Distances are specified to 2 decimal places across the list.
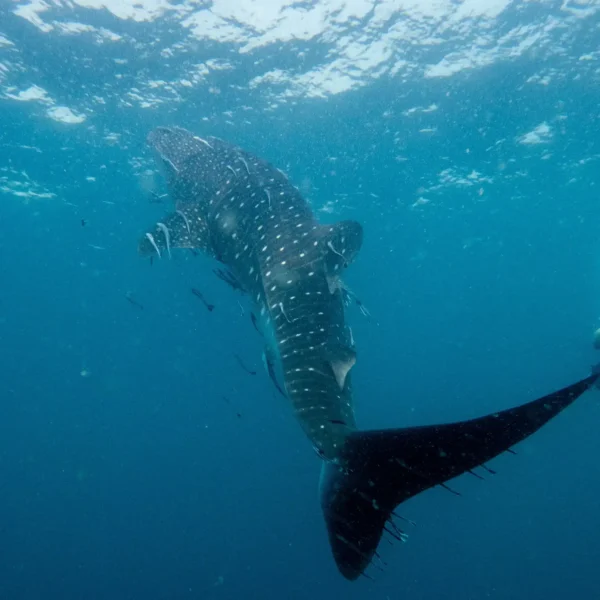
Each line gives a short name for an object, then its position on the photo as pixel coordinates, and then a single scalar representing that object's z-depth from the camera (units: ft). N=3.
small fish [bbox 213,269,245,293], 24.52
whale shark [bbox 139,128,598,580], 9.80
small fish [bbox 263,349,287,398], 17.54
